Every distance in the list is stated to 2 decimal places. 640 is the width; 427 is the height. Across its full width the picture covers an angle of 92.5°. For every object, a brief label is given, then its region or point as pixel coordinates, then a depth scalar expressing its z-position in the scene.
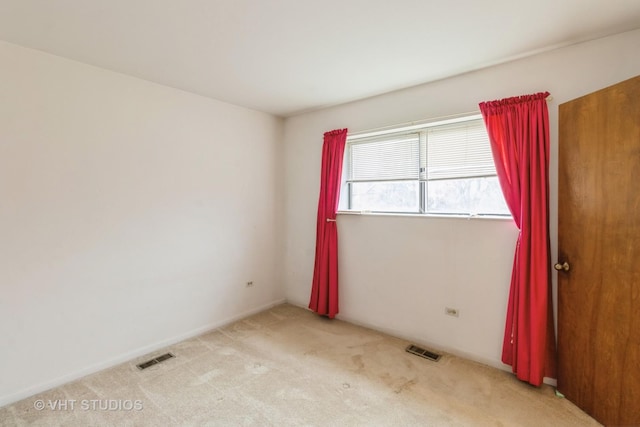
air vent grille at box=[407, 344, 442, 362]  2.64
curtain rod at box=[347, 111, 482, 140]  2.58
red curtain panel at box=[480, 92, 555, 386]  2.15
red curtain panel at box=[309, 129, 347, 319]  3.40
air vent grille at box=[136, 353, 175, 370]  2.52
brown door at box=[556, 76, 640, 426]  1.69
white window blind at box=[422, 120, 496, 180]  2.59
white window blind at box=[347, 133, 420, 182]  3.00
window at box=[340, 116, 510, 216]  2.62
